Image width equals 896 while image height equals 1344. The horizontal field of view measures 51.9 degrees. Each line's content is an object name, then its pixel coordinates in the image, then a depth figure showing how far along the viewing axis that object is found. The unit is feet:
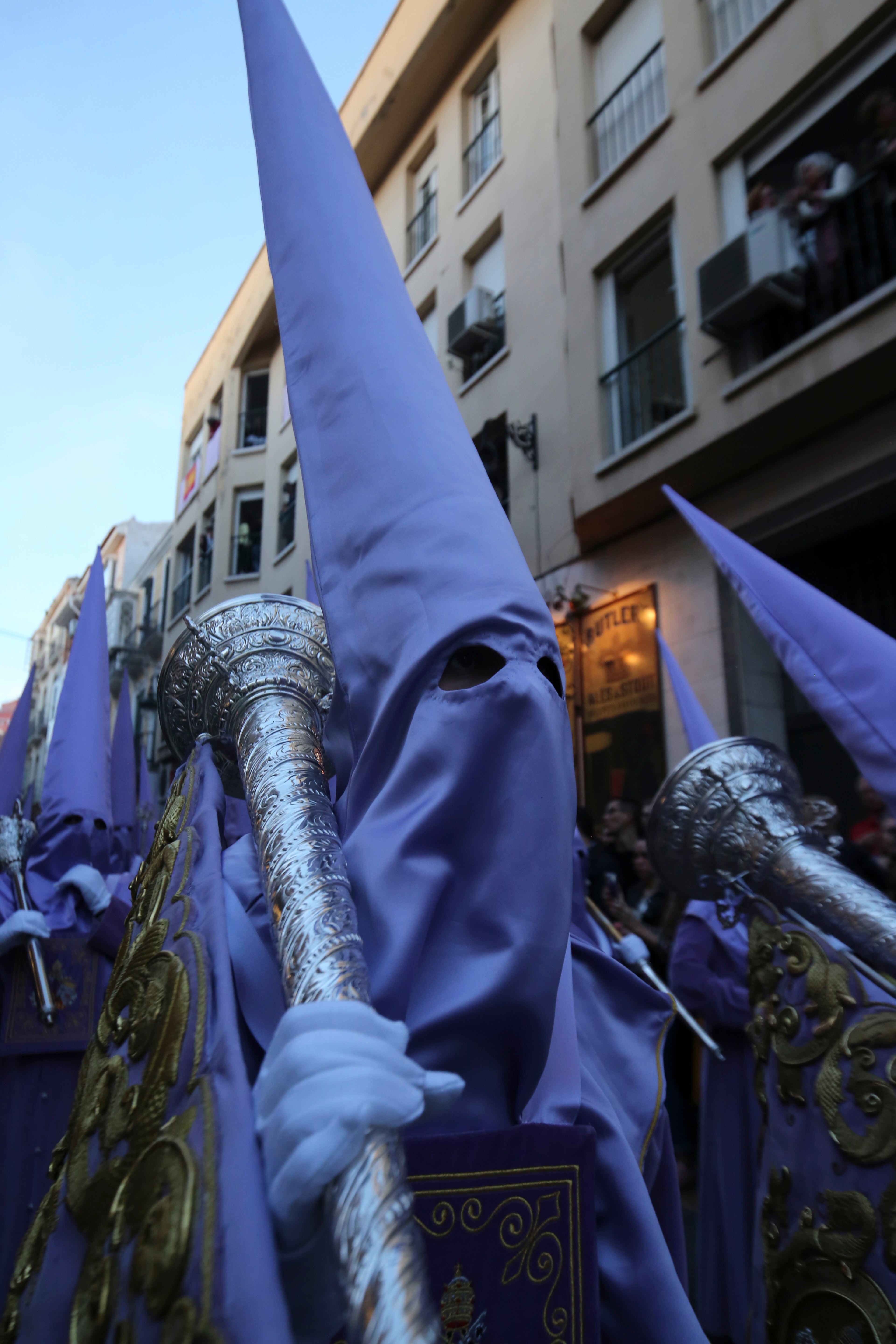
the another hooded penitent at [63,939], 10.76
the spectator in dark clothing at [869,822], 14.66
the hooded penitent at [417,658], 3.63
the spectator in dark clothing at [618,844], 18.75
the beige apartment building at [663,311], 21.54
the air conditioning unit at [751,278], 22.30
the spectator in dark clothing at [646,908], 16.47
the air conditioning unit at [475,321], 35.14
